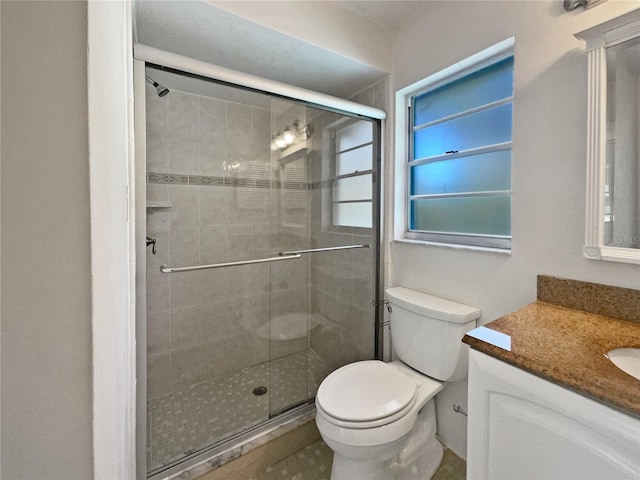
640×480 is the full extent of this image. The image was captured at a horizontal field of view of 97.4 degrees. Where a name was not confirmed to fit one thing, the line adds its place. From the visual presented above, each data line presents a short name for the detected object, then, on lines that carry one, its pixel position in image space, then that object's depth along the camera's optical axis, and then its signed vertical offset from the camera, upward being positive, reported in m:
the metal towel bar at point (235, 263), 1.45 -0.17
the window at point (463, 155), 1.33 +0.42
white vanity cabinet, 0.58 -0.47
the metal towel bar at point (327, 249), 1.84 -0.10
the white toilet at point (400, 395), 1.10 -0.71
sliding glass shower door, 1.76 -0.12
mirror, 0.90 +0.30
